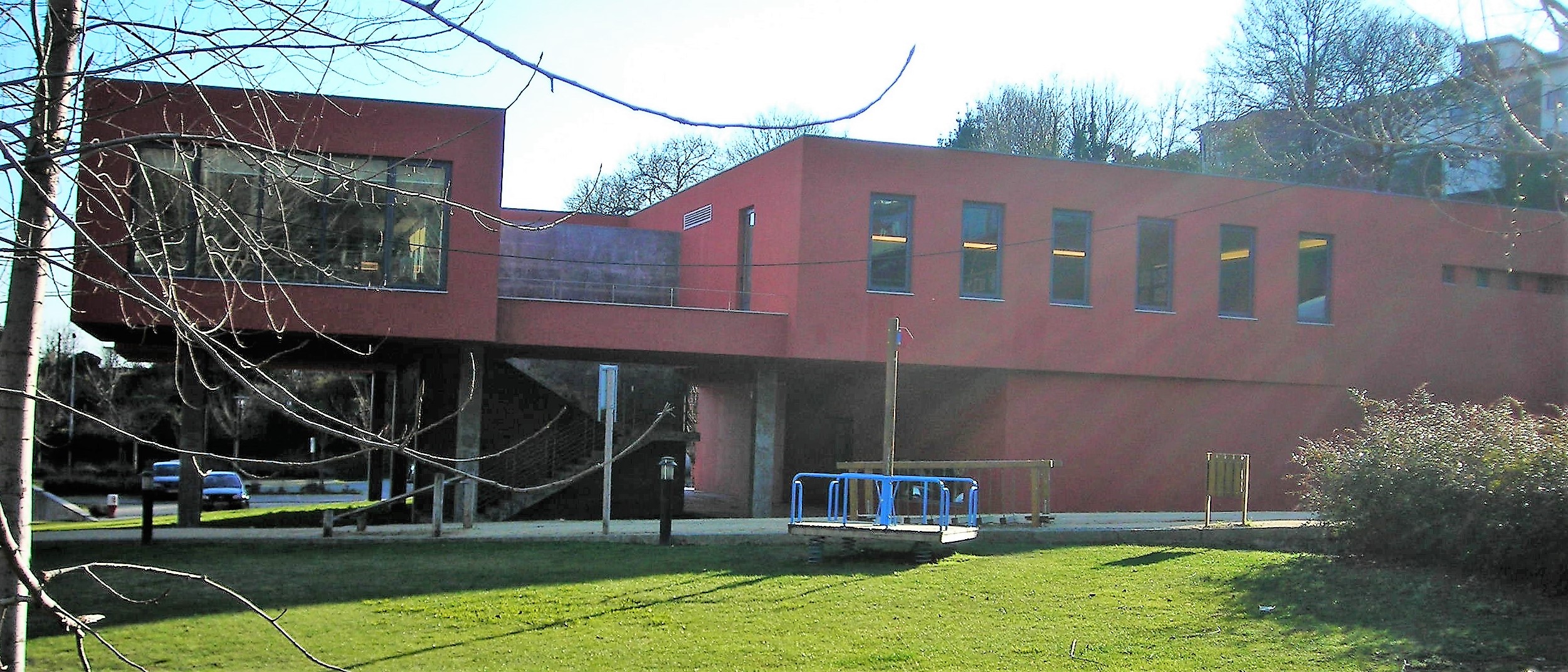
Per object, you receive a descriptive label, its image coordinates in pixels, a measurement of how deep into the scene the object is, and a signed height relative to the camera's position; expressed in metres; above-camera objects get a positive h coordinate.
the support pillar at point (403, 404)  25.17 -1.07
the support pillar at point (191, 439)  20.72 -1.59
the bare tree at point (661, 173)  52.66 +7.72
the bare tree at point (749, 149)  51.28 +8.95
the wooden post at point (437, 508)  17.02 -2.07
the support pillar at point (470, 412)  22.11 -1.01
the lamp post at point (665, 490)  16.06 -1.61
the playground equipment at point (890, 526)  13.85 -1.73
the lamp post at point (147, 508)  16.14 -2.07
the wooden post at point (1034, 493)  19.30 -1.75
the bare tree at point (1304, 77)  43.41 +11.09
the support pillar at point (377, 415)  30.80 -1.58
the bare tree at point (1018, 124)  56.25 +11.13
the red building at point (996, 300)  21.69 +1.40
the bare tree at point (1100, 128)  54.59 +10.97
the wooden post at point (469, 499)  18.86 -2.16
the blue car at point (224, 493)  37.38 -4.33
